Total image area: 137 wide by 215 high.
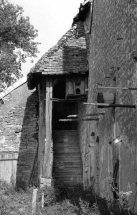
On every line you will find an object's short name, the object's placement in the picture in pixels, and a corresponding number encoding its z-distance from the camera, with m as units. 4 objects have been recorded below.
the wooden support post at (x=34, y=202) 11.15
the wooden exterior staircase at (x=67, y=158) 17.67
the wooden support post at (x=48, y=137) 15.59
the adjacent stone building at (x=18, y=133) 19.75
